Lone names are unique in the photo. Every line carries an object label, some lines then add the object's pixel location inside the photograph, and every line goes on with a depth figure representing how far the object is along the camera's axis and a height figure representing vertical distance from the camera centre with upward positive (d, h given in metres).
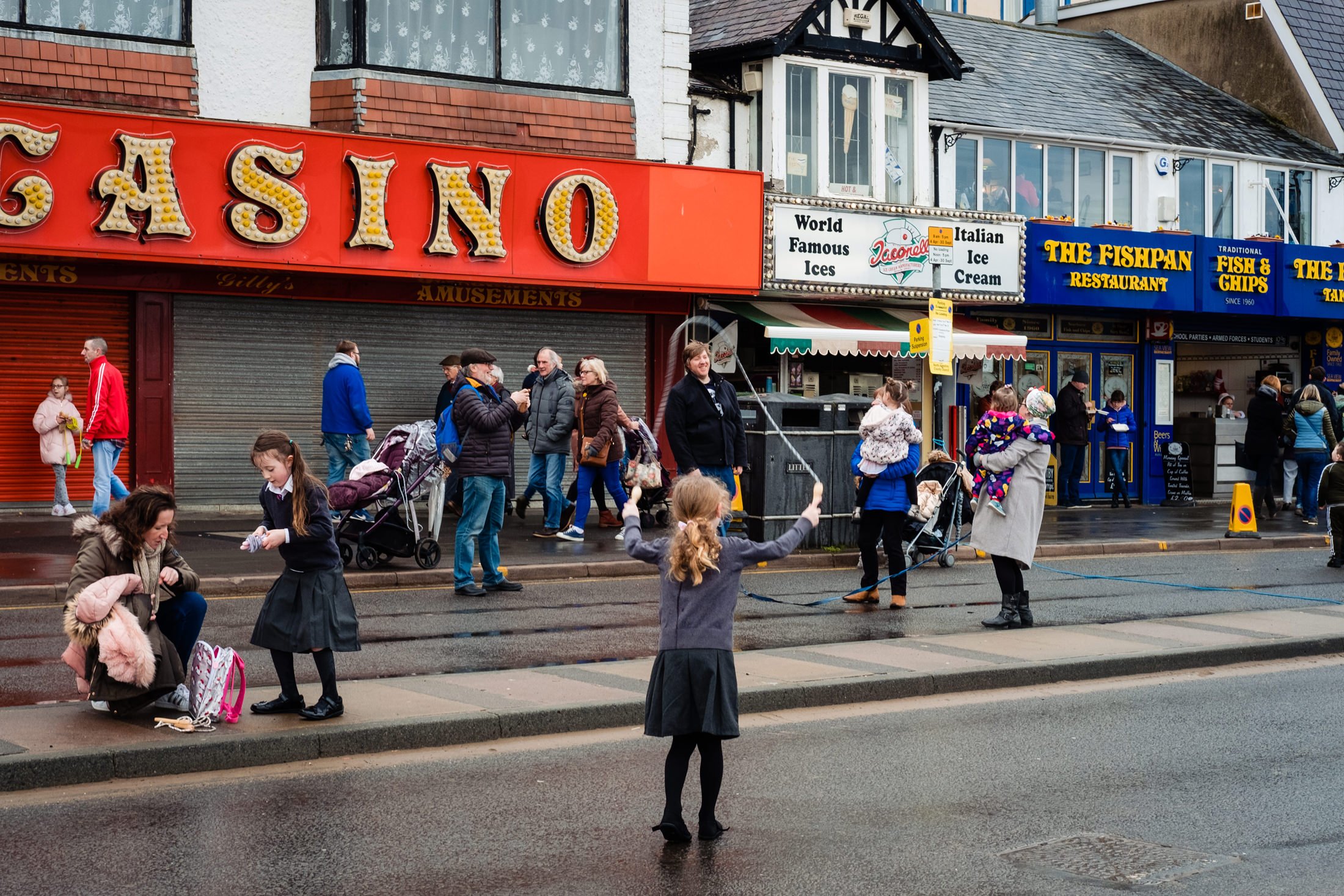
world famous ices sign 22.30 +2.72
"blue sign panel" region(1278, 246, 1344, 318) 27.88 +2.75
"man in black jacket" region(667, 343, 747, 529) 13.09 +0.16
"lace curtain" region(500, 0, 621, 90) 20.28 +5.14
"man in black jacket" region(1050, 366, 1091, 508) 24.50 +0.15
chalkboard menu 26.14 -0.69
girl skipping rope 6.12 -0.82
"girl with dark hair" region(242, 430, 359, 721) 7.77 -0.72
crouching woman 7.36 -0.77
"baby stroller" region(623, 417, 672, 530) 17.67 -0.37
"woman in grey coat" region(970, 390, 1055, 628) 11.40 -0.49
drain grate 5.80 -1.60
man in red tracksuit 15.66 +0.20
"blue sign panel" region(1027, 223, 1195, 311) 24.92 +2.72
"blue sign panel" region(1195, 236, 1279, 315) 26.83 +2.75
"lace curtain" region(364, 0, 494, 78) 19.30 +4.99
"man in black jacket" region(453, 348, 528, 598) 12.14 -0.08
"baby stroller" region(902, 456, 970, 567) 15.25 -0.81
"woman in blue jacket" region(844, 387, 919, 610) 12.60 -0.67
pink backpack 7.59 -1.15
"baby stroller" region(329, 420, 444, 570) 13.66 -0.53
